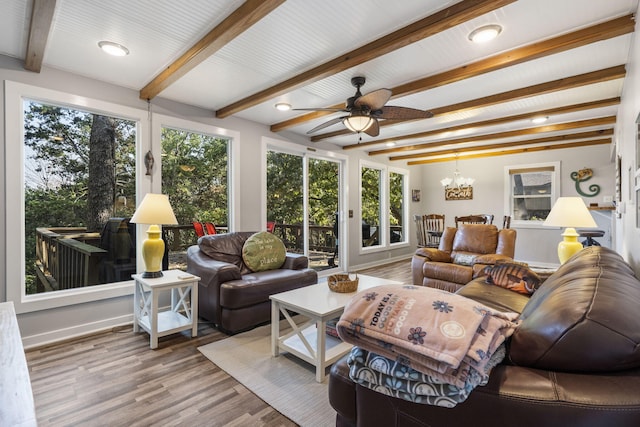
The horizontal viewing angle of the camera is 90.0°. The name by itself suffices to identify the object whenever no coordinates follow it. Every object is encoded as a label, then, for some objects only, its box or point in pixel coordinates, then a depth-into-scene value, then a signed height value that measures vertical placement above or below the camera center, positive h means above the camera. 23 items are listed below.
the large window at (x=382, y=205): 6.64 +0.11
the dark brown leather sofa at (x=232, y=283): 2.95 -0.71
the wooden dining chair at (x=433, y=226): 6.03 -0.31
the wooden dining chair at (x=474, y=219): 5.14 -0.16
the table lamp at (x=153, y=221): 2.82 -0.09
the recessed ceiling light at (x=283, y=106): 3.66 +1.22
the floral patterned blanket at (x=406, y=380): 0.89 -0.51
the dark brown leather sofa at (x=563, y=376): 0.77 -0.44
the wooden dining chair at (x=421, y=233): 6.21 -0.45
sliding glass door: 4.87 +0.11
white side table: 2.68 -0.88
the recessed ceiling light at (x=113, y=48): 2.39 +1.25
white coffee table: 2.20 -0.87
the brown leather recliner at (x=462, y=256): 3.75 -0.58
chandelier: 7.17 +0.50
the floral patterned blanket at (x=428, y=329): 0.88 -0.36
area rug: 1.86 -1.16
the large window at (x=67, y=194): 2.66 +0.16
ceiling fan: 2.86 +0.91
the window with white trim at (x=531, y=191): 6.32 +0.38
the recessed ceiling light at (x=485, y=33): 2.14 +1.21
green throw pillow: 3.59 -0.48
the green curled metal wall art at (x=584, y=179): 5.84 +0.56
